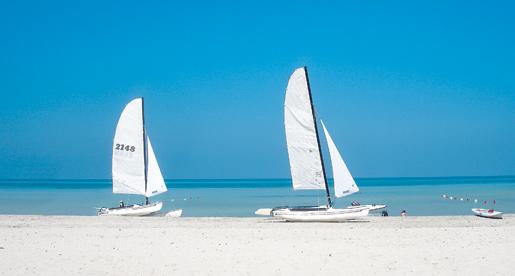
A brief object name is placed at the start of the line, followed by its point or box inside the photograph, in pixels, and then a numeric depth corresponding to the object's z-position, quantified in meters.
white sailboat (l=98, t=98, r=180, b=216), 40.19
